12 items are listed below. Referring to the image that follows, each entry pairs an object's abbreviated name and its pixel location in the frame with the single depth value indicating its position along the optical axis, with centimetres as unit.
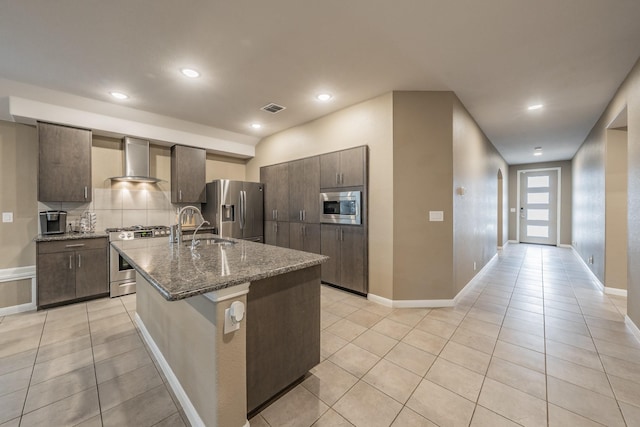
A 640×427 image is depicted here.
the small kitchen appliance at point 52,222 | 334
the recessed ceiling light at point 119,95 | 321
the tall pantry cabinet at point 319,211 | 351
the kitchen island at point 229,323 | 128
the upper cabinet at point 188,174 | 444
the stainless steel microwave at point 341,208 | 352
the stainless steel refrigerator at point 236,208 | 458
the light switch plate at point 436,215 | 321
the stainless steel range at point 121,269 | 359
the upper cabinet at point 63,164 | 324
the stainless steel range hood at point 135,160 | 394
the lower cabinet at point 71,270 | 313
